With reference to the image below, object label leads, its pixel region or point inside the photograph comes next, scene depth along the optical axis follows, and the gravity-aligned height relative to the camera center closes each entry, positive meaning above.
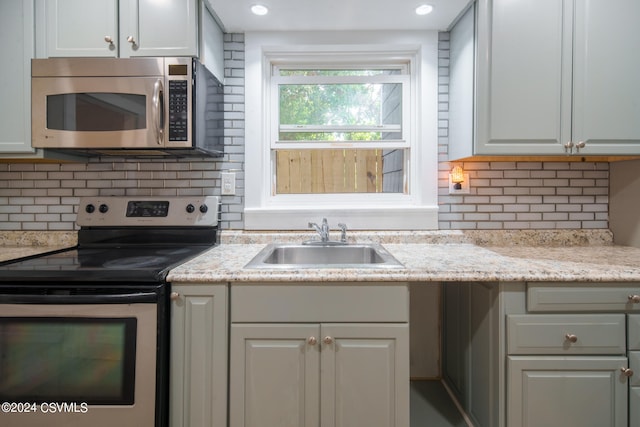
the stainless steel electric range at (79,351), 1.23 -0.52
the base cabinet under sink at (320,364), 1.28 -0.59
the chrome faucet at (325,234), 1.85 -0.13
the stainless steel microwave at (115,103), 1.58 +0.50
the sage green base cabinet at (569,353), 1.29 -0.55
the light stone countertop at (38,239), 1.96 -0.18
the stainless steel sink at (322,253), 1.85 -0.24
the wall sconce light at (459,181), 1.96 +0.18
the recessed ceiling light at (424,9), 1.71 +1.05
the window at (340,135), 1.97 +0.46
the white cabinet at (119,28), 1.60 +0.87
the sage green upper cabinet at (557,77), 1.60 +0.65
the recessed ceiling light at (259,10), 1.71 +1.04
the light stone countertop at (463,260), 1.28 -0.22
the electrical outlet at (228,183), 1.98 +0.16
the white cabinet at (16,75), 1.62 +0.64
